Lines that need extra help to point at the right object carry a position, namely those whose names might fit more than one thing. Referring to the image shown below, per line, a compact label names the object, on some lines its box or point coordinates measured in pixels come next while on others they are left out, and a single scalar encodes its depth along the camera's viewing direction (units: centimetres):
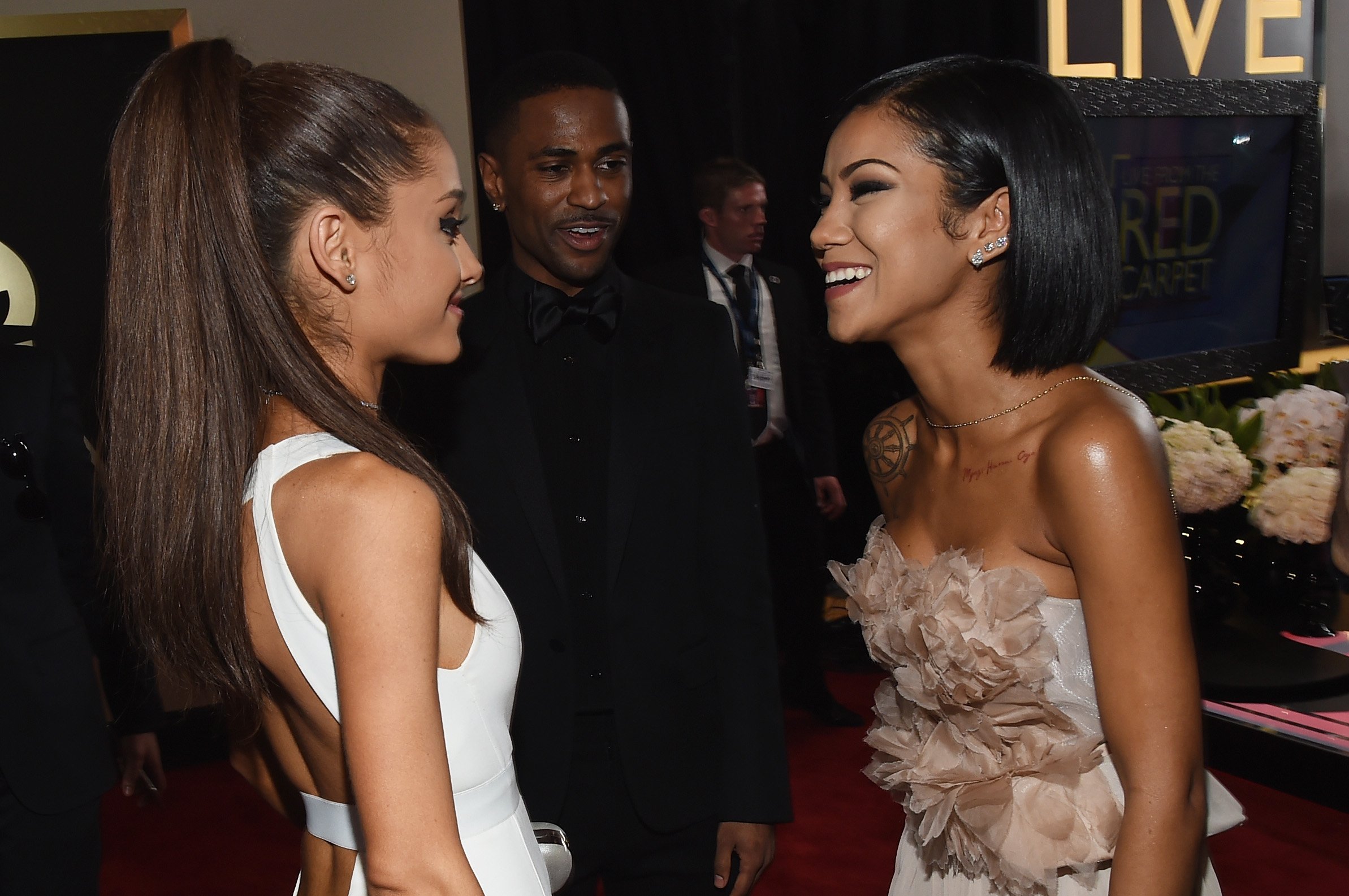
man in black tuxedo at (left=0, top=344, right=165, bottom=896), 205
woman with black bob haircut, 133
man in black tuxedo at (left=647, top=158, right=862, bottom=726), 436
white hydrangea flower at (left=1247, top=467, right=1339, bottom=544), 238
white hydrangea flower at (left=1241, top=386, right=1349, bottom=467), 254
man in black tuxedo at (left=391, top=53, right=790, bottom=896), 188
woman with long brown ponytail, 100
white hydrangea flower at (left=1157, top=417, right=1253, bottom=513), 246
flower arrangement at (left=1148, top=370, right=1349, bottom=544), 241
